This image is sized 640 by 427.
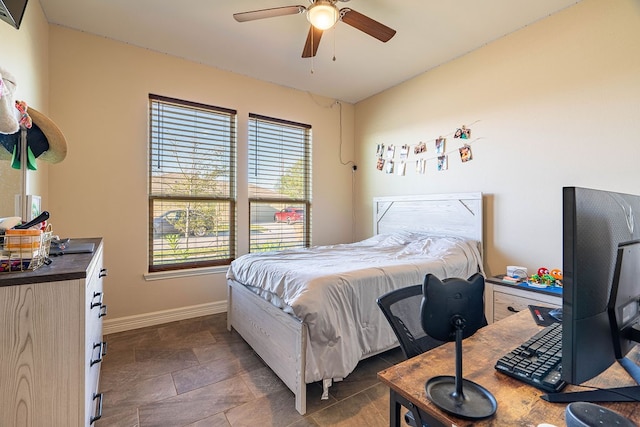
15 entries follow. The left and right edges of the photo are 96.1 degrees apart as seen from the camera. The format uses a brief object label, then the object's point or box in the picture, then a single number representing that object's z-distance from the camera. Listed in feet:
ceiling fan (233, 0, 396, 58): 6.37
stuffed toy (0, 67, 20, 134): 3.50
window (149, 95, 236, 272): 9.98
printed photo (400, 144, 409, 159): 11.89
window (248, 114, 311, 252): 11.84
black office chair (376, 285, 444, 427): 3.33
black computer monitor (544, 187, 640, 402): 1.87
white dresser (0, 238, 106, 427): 2.99
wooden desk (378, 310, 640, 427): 2.04
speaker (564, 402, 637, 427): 1.70
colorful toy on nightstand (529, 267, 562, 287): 7.40
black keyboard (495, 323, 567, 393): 2.38
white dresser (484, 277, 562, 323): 7.00
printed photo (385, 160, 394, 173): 12.61
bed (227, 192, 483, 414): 5.54
